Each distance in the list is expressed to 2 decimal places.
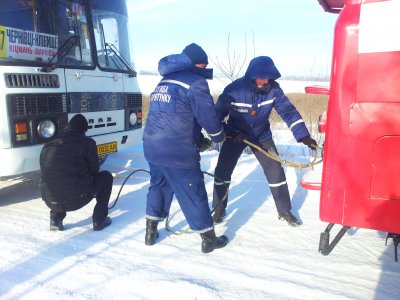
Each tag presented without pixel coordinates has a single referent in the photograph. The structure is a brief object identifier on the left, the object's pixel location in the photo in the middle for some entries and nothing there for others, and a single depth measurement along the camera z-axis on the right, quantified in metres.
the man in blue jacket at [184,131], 3.12
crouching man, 3.62
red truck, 2.09
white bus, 3.92
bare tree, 9.86
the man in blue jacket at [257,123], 3.79
